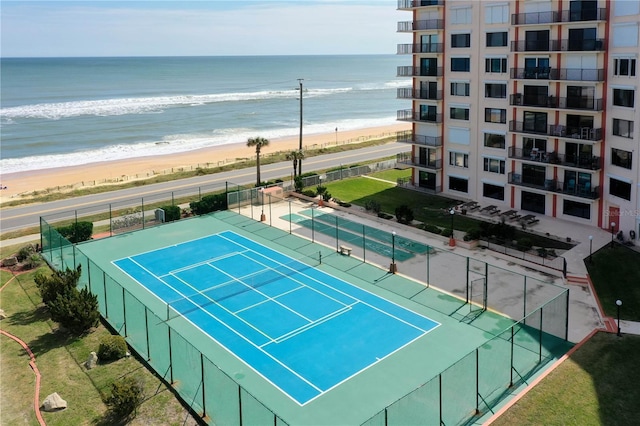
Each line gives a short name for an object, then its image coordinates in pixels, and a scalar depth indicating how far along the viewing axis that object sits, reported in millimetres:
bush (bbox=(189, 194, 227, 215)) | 45906
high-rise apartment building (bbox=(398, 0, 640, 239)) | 37125
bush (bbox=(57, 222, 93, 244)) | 39562
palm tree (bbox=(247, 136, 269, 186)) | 51844
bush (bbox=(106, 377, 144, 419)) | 19656
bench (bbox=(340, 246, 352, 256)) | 36531
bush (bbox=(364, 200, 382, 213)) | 44838
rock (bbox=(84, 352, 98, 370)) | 23595
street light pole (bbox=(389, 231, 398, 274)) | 33781
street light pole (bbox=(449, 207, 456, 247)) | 37750
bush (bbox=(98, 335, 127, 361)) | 23938
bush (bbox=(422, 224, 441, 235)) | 39719
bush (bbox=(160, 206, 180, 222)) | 44156
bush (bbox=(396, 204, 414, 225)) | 42047
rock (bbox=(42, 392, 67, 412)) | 20703
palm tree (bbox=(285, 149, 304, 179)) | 54031
